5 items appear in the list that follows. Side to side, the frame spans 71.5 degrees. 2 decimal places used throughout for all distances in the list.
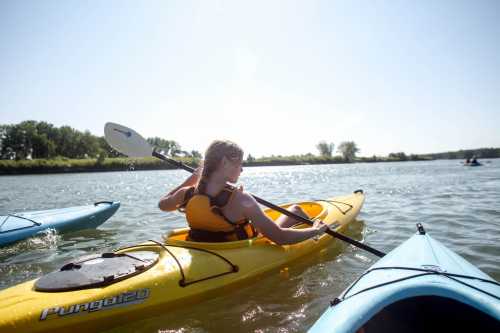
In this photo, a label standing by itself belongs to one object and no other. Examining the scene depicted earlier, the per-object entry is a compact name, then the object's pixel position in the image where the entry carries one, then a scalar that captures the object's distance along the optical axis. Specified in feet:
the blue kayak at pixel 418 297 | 5.96
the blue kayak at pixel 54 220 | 16.75
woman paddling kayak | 9.77
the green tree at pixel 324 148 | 300.07
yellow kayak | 7.32
